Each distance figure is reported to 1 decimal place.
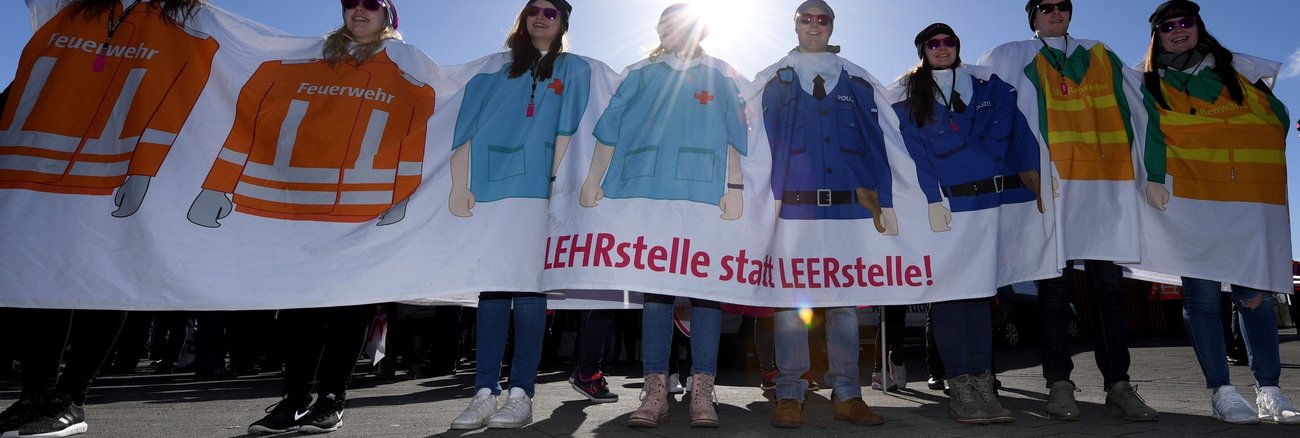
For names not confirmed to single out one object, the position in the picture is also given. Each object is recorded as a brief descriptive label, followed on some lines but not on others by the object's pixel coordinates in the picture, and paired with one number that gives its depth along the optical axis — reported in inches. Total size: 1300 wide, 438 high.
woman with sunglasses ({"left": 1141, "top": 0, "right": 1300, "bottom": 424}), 164.4
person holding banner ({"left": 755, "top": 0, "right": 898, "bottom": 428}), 149.1
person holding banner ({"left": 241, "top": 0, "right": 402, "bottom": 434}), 136.0
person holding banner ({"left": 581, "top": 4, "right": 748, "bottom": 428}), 144.6
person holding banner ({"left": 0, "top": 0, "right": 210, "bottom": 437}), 136.0
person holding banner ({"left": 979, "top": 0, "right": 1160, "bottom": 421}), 155.6
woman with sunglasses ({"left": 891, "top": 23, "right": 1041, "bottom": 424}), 156.6
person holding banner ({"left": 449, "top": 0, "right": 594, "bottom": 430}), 144.6
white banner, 142.3
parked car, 538.0
